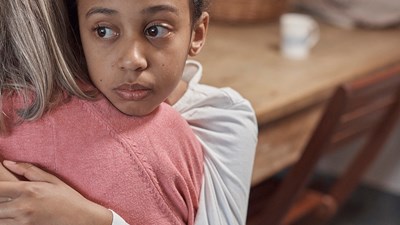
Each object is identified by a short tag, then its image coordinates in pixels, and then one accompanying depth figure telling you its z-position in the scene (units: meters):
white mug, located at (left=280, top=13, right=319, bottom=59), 2.11
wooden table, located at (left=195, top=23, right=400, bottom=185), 1.70
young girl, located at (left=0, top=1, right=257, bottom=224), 1.03
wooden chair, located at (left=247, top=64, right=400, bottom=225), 1.63
